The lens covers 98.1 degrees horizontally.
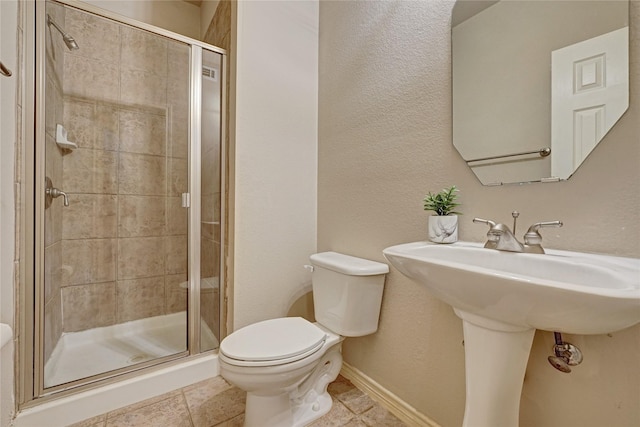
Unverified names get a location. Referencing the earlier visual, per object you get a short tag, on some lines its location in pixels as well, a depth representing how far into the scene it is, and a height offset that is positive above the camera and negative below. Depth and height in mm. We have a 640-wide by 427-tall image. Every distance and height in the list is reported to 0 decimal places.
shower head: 1256 +870
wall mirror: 764 +416
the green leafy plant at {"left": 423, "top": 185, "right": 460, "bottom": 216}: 1040 +39
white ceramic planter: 1019 -61
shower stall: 1268 +58
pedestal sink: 517 -183
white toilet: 1030 -543
